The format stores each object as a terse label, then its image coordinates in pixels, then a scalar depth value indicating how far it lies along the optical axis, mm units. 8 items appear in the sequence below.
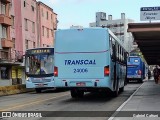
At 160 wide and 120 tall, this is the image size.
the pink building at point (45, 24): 65500
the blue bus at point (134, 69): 48000
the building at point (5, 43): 50344
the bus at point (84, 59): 18469
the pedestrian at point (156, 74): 47169
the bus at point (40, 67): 29359
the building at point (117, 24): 114706
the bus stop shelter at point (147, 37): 22812
